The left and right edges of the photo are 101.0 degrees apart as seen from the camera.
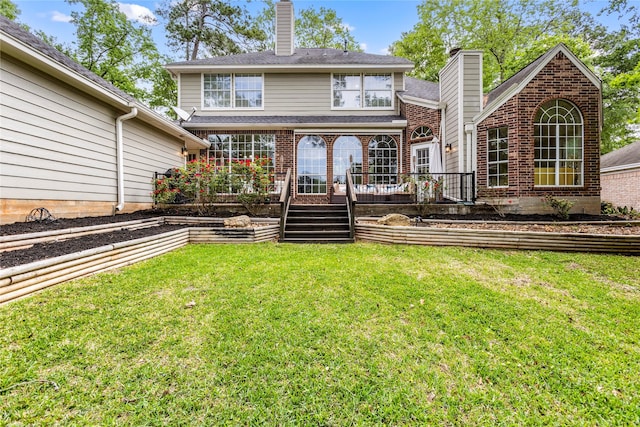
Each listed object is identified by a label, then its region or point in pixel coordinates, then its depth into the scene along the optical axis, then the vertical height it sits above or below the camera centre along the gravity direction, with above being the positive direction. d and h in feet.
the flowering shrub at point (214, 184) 23.20 +2.22
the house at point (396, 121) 24.41 +10.01
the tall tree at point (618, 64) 46.17 +27.19
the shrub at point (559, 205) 22.89 +0.21
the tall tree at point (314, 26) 61.52 +43.39
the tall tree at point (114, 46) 48.08 +31.05
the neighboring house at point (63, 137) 13.80 +4.80
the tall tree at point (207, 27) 55.47 +39.13
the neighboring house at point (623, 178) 36.24 +4.29
